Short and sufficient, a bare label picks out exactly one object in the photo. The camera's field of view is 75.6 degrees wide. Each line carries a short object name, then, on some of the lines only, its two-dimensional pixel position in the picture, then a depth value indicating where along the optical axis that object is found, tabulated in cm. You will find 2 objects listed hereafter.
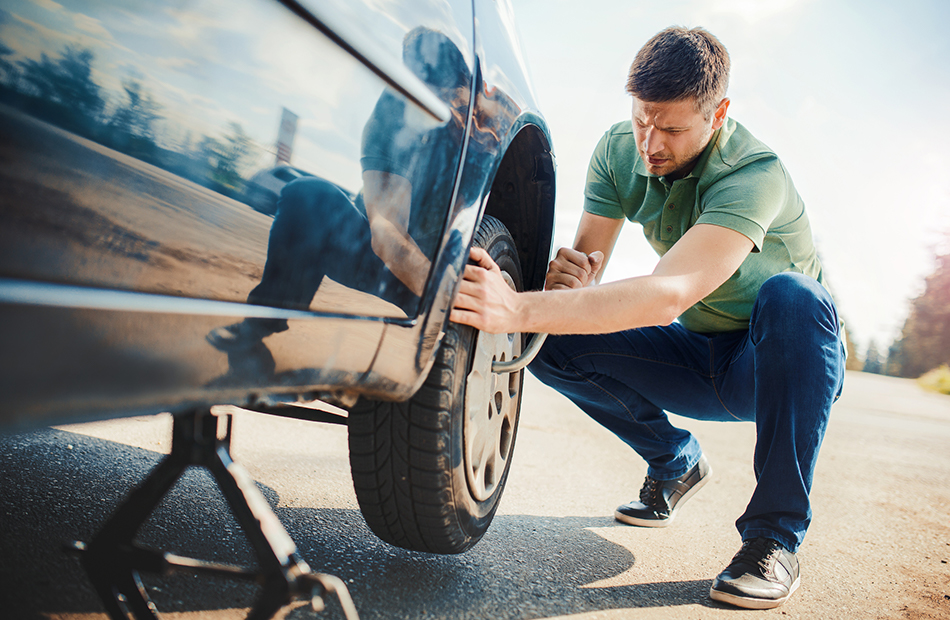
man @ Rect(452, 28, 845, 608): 147
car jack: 80
